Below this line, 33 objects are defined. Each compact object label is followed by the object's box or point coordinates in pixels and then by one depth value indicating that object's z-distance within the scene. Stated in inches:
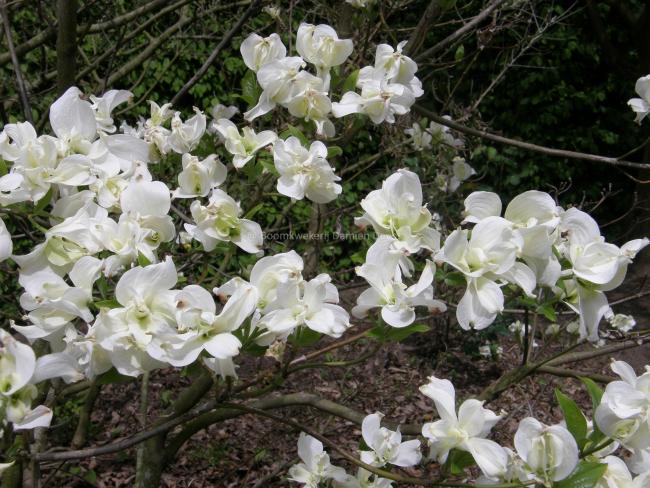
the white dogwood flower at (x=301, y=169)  40.3
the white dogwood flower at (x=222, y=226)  37.6
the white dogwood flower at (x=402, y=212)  36.1
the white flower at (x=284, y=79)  44.6
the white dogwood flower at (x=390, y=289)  34.5
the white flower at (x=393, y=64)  47.3
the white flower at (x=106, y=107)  46.0
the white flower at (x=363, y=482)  47.9
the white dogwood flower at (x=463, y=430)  34.6
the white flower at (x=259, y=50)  47.1
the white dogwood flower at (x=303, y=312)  33.1
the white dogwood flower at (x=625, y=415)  32.5
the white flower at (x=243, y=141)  43.9
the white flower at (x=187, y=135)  46.1
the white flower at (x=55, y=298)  32.0
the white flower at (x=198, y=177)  41.1
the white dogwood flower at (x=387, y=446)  43.4
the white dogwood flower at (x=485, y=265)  33.4
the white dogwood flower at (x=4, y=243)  32.3
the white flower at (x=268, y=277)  34.5
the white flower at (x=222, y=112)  53.8
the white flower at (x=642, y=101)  64.3
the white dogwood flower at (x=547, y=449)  31.7
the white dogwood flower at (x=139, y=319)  29.4
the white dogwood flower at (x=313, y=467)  50.5
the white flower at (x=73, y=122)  38.1
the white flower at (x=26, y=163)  34.4
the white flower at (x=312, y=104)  44.4
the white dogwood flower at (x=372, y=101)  45.2
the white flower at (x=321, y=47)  45.8
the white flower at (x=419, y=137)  106.2
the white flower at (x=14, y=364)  28.8
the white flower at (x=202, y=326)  29.7
